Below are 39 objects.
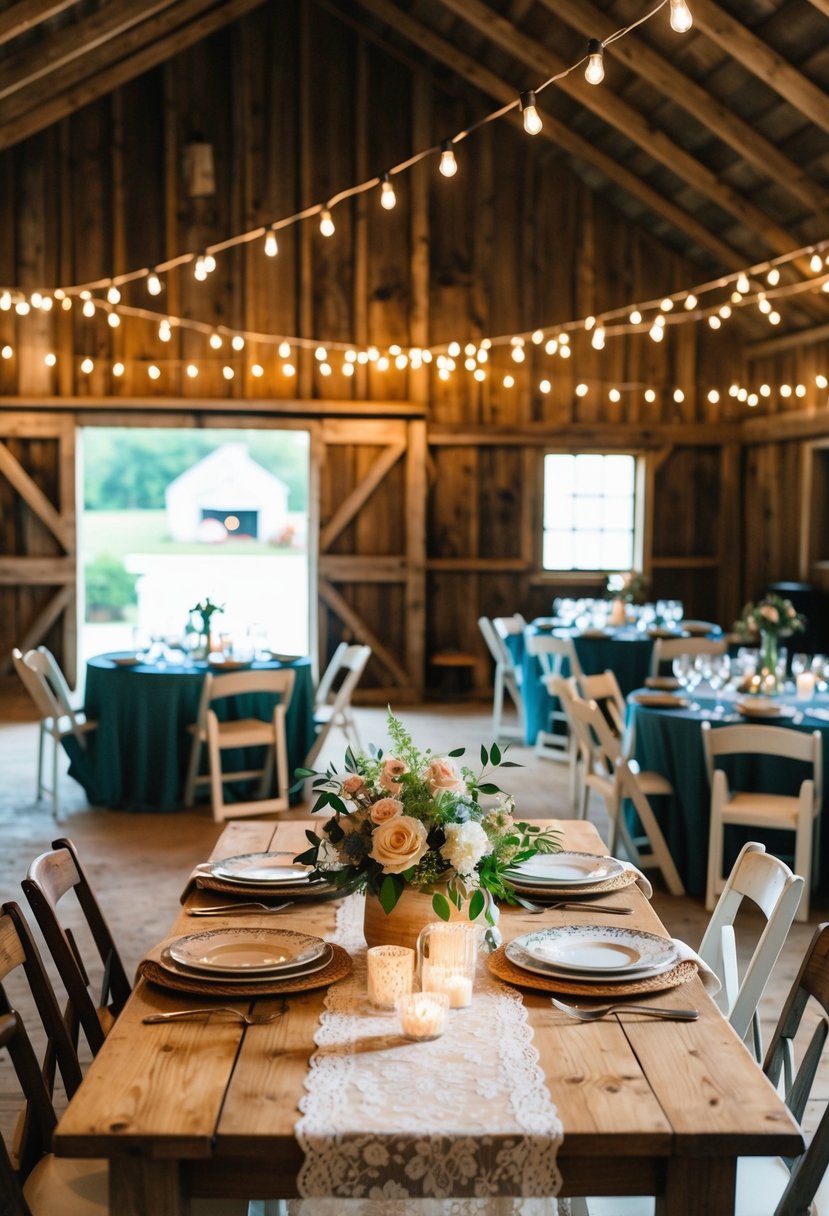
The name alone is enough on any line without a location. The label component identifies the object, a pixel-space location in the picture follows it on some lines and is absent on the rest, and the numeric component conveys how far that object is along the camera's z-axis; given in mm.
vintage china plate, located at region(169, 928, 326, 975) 2287
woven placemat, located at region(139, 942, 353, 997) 2217
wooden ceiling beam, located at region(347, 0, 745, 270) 10625
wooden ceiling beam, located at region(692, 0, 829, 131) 7480
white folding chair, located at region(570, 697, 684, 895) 5629
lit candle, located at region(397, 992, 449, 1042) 2035
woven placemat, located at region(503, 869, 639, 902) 2785
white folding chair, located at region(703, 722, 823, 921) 5160
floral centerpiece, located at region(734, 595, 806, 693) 6223
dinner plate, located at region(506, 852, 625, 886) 2818
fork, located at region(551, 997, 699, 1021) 2139
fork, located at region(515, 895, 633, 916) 2691
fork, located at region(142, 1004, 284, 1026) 2111
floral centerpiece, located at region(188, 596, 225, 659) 7449
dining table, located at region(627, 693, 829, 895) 5648
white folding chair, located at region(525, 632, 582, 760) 8148
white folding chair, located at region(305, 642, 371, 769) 7406
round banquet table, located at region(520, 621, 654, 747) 8758
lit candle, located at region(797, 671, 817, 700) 6246
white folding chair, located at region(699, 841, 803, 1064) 2496
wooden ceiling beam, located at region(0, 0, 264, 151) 10250
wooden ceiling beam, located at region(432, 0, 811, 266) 9234
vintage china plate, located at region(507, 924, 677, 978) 2289
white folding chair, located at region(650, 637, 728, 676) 7938
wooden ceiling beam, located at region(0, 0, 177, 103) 8672
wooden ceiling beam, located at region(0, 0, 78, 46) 6895
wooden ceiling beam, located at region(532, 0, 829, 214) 8336
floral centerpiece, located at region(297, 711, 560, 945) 2236
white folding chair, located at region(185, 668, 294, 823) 6770
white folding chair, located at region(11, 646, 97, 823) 6973
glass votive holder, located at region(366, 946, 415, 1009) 2170
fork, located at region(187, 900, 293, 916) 2691
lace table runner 1729
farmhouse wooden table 1730
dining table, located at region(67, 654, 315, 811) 7188
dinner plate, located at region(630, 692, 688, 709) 5938
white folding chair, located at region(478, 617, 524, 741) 9586
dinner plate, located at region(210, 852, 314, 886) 2818
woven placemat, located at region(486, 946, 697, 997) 2232
